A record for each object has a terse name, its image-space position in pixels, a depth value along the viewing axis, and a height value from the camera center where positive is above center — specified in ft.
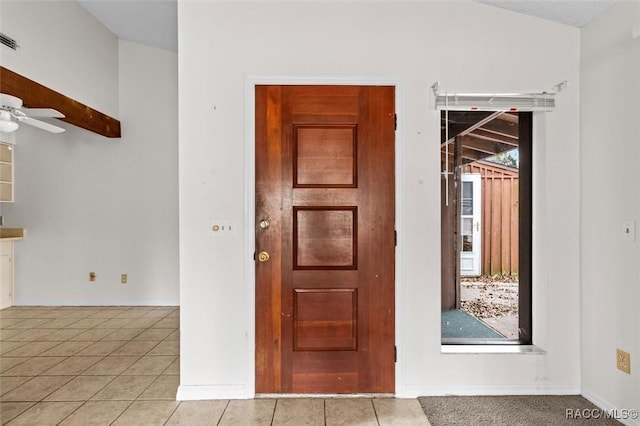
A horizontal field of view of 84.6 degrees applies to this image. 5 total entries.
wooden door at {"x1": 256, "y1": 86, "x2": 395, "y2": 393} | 7.52 -0.52
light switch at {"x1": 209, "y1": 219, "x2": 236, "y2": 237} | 7.48 -0.26
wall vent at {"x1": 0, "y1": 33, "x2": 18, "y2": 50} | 9.75 +4.93
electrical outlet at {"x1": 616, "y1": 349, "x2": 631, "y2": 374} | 6.48 -2.74
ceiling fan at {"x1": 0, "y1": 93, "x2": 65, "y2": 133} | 7.86 +2.43
